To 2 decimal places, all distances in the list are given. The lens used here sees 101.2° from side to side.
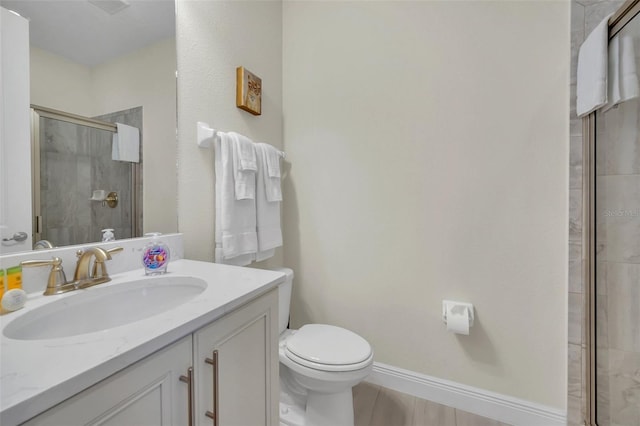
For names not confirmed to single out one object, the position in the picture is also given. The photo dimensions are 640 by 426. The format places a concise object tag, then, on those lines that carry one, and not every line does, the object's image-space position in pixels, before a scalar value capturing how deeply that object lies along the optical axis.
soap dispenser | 0.90
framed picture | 1.45
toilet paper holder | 1.35
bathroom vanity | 0.39
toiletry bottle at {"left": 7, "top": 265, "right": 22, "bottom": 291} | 0.65
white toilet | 1.12
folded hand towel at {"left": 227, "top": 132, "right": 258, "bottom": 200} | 1.31
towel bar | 1.23
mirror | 0.80
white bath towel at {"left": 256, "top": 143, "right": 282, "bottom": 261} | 1.48
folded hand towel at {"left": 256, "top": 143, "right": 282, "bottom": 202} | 1.52
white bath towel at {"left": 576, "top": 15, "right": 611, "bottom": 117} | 1.02
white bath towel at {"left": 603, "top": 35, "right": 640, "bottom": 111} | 0.99
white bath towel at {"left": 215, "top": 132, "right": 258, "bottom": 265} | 1.27
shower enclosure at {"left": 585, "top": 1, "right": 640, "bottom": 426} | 1.08
